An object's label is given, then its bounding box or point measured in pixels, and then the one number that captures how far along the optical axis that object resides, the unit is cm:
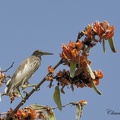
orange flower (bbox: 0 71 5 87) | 990
